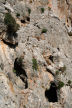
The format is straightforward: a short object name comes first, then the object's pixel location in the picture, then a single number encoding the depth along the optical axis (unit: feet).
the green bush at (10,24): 56.24
